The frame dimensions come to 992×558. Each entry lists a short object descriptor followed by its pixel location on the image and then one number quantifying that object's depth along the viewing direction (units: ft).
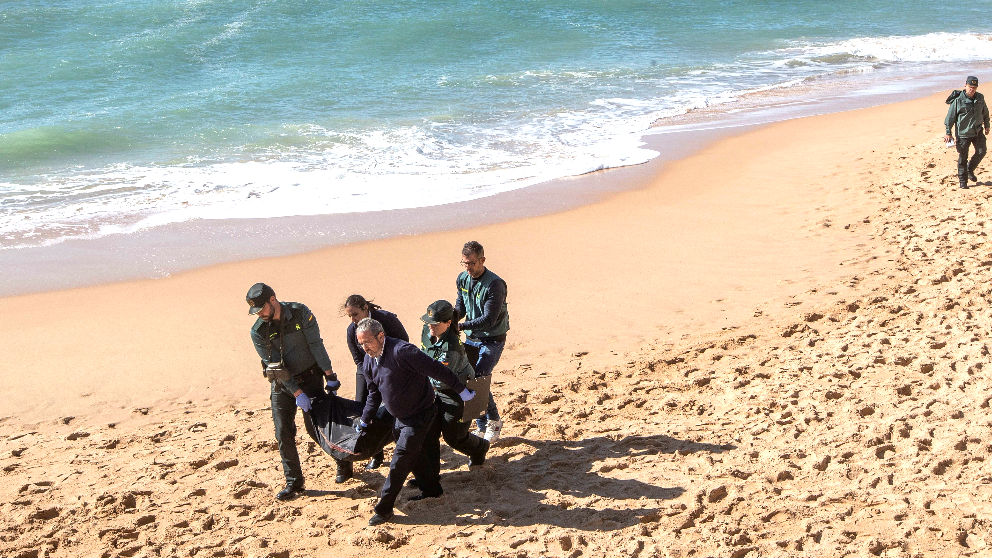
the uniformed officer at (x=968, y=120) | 36.83
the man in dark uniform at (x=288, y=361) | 19.36
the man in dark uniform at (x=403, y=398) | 17.79
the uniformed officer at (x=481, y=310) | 20.56
